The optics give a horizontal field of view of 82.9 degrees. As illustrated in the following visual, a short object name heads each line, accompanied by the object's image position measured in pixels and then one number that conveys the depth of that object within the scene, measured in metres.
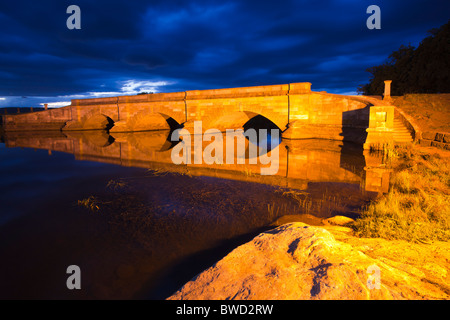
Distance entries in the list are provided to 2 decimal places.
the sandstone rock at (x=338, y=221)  4.89
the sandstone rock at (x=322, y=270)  2.40
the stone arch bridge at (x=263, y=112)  14.09
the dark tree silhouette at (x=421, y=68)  20.86
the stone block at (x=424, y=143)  11.99
